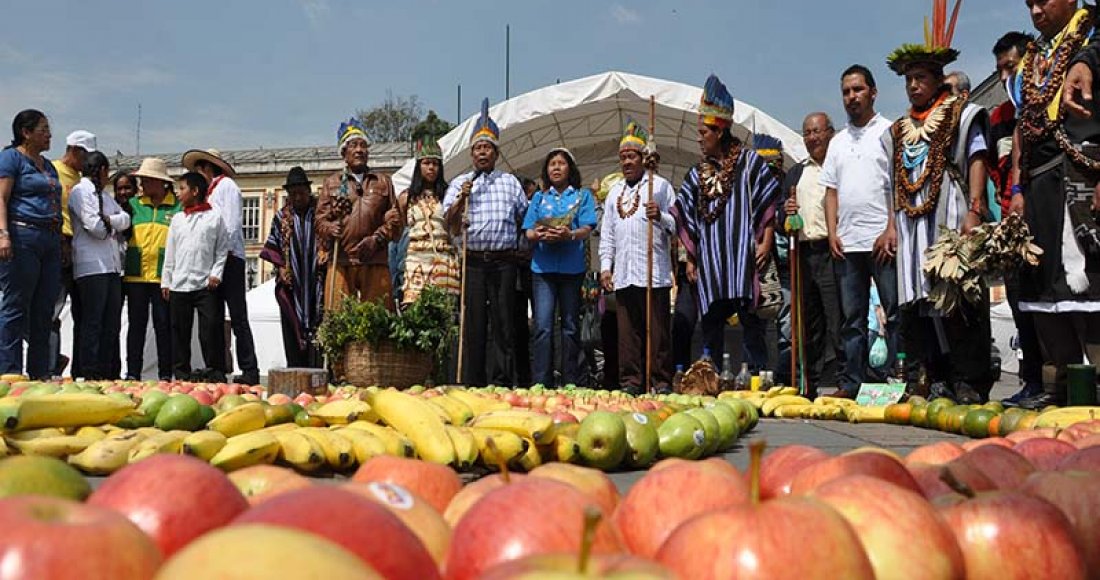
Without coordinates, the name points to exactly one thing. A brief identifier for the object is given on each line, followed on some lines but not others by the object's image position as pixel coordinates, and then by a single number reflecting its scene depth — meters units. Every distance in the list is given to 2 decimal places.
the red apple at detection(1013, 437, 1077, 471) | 2.12
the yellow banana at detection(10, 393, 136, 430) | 3.37
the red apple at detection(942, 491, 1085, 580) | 1.24
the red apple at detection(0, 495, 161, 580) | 0.79
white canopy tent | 12.49
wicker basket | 7.85
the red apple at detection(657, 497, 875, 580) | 0.93
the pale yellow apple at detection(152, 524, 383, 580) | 0.73
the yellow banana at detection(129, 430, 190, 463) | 3.01
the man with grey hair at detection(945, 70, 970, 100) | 7.67
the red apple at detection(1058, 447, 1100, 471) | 1.84
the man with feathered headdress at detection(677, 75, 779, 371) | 8.09
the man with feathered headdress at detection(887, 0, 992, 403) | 6.27
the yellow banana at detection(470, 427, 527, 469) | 3.22
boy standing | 8.87
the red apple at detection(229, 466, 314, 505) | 1.49
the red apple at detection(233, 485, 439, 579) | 0.90
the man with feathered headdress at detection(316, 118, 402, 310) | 8.72
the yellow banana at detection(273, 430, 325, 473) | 3.10
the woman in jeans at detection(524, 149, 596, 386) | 8.23
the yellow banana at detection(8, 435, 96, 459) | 3.16
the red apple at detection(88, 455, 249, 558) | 1.13
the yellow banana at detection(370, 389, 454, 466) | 3.23
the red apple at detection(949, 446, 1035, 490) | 1.81
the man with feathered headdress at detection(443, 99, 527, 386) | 8.72
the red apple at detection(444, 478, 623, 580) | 1.06
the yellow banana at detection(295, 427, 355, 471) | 3.17
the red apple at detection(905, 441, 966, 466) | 2.09
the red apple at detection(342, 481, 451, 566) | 1.15
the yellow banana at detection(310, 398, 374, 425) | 3.83
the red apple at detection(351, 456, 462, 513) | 1.60
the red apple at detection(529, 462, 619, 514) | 1.53
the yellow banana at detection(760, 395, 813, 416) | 7.09
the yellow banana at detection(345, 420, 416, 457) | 3.23
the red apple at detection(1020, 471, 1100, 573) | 1.48
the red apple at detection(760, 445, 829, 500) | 1.73
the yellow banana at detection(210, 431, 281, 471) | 2.90
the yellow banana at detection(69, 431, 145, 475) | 2.99
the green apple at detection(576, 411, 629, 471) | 3.55
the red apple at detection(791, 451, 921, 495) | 1.55
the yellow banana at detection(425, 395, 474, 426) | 4.07
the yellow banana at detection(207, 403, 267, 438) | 3.60
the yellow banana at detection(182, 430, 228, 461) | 2.88
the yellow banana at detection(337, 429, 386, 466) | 3.21
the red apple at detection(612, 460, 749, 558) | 1.30
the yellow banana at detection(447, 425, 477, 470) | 3.21
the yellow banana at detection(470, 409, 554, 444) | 3.42
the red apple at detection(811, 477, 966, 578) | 1.13
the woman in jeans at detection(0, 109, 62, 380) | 7.58
